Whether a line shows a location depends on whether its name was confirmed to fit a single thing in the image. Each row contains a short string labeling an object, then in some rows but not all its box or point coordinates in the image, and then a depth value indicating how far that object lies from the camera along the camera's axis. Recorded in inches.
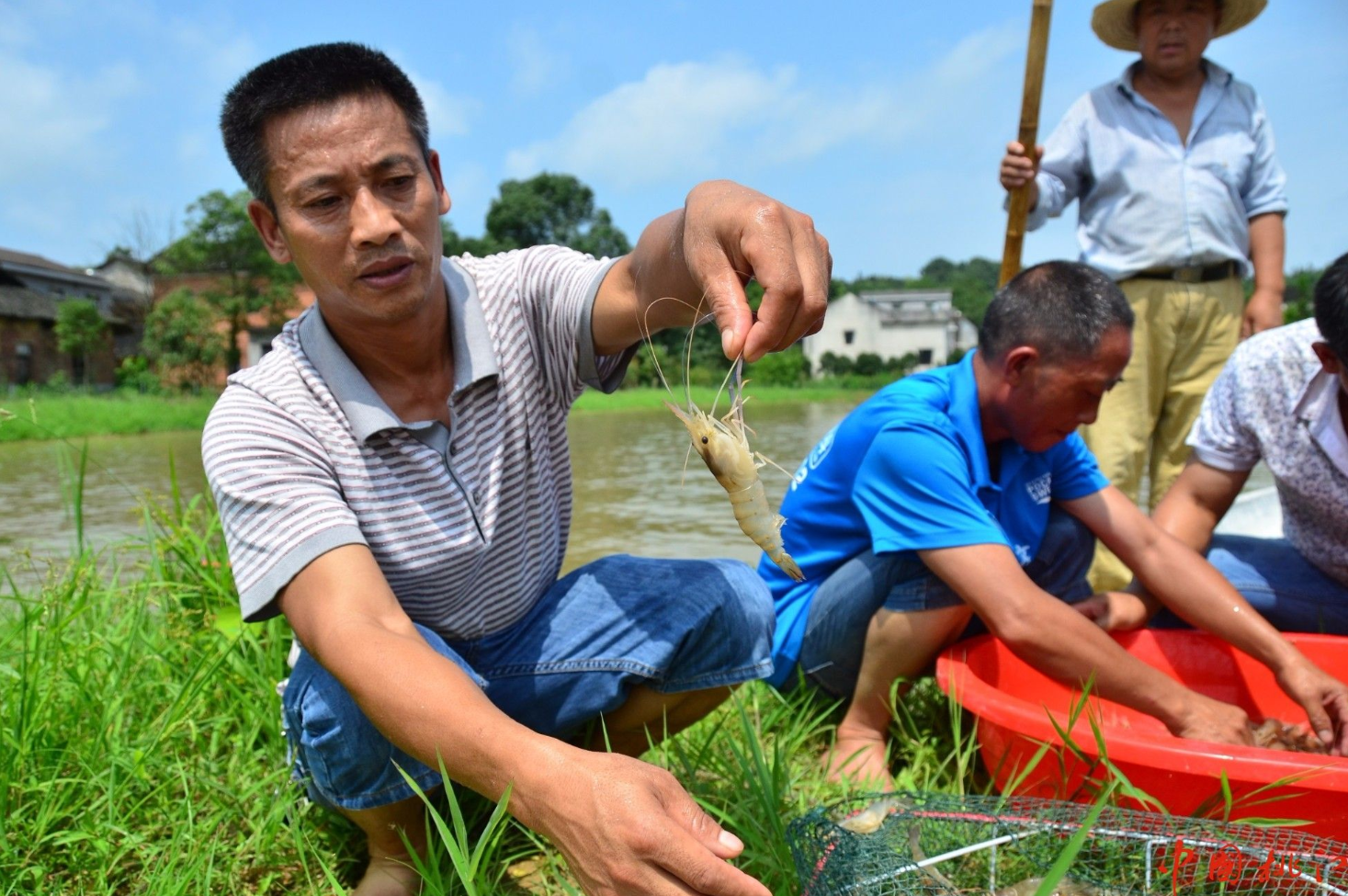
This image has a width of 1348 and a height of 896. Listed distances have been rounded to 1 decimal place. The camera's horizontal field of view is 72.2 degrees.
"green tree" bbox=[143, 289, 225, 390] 1126.4
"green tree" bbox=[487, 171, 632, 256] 2171.5
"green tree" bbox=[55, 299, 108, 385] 1228.5
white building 2096.5
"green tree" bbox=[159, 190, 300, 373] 1115.3
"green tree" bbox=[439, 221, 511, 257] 2027.6
